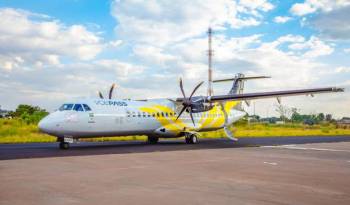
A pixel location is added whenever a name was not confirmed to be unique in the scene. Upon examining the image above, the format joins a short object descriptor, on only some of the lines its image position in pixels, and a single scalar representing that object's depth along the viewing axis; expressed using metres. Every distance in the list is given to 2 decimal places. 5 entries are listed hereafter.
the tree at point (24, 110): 87.14
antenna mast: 45.42
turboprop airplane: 20.62
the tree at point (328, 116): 188.19
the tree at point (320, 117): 181.38
